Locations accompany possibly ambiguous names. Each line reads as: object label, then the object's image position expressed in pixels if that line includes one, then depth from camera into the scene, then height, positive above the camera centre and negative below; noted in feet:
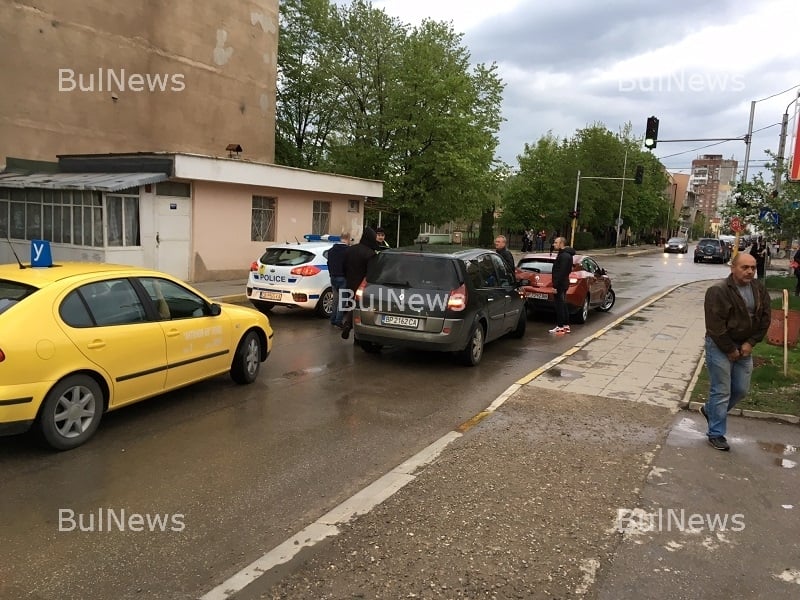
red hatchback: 41.01 -3.96
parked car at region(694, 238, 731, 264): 140.46 -4.35
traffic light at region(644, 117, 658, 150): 71.10 +11.01
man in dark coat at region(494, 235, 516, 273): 38.14 -1.66
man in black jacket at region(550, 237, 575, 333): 37.37 -3.18
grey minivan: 26.43 -3.67
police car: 39.24 -4.21
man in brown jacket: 17.69 -2.79
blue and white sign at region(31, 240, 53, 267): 17.87 -1.58
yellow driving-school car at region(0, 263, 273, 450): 15.07 -3.83
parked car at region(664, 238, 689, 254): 189.98 -4.61
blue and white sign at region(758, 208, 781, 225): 56.85 +1.75
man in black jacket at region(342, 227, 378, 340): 32.48 -2.52
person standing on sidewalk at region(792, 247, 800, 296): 63.01 -2.98
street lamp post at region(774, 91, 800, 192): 81.42 +13.15
